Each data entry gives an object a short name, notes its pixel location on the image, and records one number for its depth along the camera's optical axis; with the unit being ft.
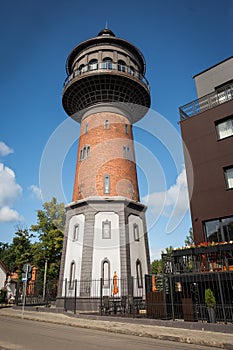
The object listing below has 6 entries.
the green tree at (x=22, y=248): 100.01
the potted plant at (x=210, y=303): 33.70
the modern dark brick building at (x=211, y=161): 44.52
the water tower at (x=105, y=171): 62.13
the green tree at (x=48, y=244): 96.22
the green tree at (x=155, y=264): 219.24
